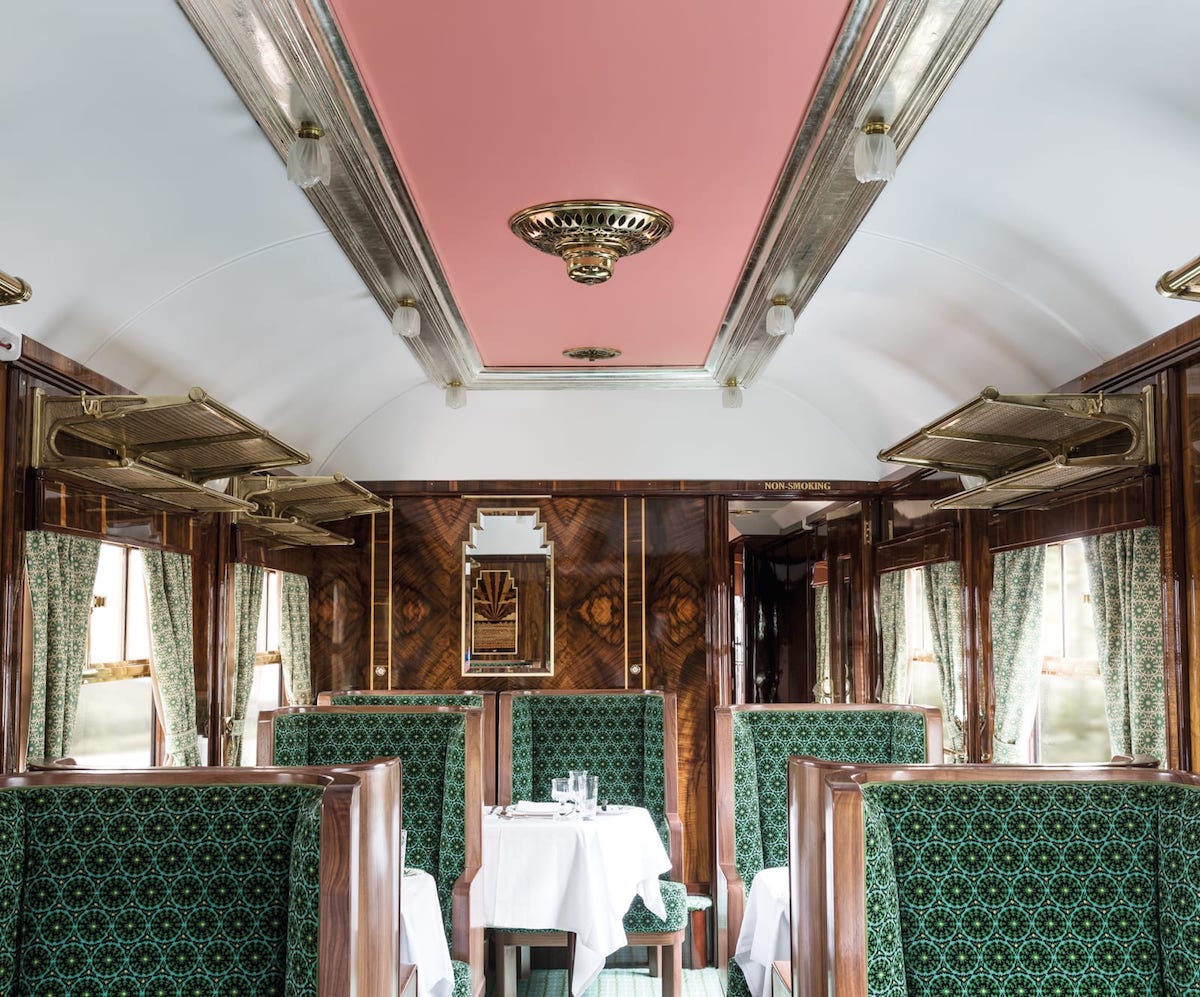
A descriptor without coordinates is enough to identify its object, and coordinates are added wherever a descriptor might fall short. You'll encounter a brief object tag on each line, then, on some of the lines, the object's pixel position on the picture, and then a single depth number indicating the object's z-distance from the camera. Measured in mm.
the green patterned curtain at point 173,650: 5105
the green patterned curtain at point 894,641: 6945
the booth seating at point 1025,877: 2570
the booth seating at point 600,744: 6020
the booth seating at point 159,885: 2520
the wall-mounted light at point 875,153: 3238
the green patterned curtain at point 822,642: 8883
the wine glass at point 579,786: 5219
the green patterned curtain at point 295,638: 6867
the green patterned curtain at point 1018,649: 5055
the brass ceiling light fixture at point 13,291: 2504
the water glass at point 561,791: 5254
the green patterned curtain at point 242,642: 5883
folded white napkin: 5146
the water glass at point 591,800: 5082
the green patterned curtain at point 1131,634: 3941
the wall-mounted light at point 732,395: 6938
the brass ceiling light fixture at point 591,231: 3949
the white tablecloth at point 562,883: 4762
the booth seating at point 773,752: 4797
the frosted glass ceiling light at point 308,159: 3207
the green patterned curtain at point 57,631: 3996
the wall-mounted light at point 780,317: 5121
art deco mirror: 7426
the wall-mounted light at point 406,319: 5062
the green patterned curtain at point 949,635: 5777
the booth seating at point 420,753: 4457
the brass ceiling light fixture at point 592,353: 6395
